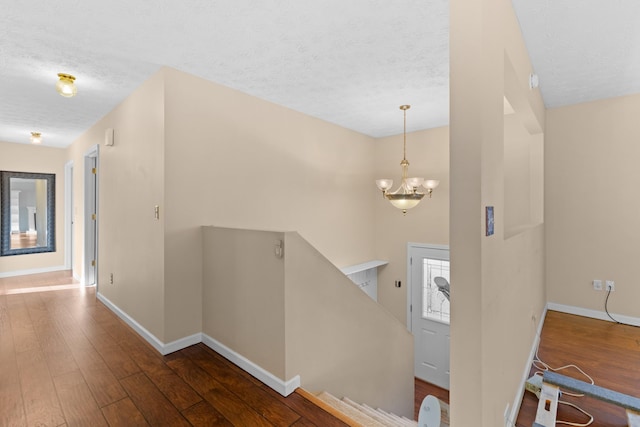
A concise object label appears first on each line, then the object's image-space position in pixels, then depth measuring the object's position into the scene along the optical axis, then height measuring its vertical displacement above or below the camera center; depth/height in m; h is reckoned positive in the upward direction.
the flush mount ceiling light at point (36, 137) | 4.82 +1.20
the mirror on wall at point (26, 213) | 5.37 -0.03
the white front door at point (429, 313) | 4.81 -1.68
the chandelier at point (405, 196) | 3.64 +0.18
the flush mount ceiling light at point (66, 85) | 2.78 +1.16
